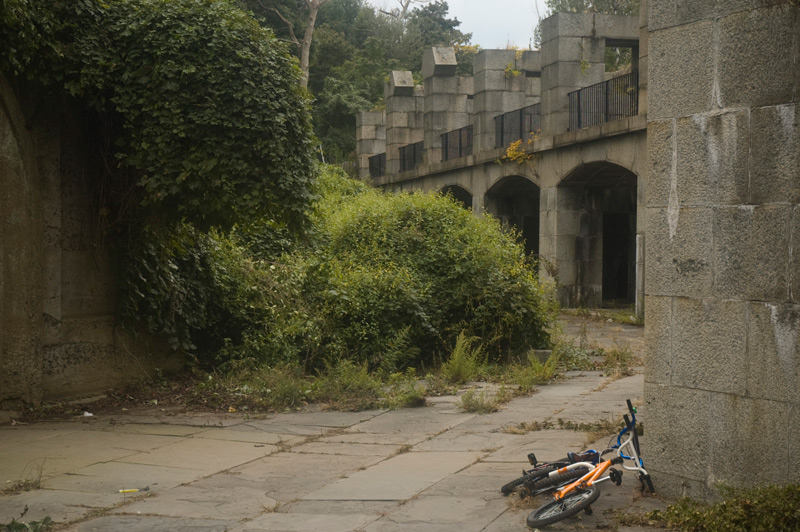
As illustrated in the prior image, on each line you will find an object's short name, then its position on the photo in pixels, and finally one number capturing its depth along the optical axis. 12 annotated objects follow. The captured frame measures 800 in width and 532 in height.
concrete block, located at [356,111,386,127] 36.72
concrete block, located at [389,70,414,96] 31.27
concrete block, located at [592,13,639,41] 20.45
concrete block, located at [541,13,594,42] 20.48
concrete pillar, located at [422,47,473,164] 28.85
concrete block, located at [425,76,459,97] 28.89
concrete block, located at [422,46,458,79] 28.27
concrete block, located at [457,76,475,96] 29.27
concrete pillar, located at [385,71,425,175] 32.44
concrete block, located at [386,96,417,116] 32.41
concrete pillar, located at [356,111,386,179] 36.59
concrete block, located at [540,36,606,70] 20.67
